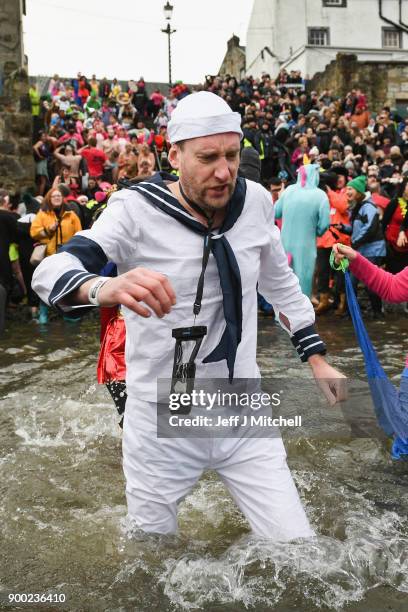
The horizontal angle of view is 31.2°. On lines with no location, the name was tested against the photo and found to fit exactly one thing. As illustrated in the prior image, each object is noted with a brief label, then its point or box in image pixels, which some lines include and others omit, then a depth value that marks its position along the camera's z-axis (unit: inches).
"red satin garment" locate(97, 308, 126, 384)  182.7
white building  1547.7
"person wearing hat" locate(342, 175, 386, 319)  428.8
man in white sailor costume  112.3
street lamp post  1140.5
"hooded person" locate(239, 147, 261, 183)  280.4
